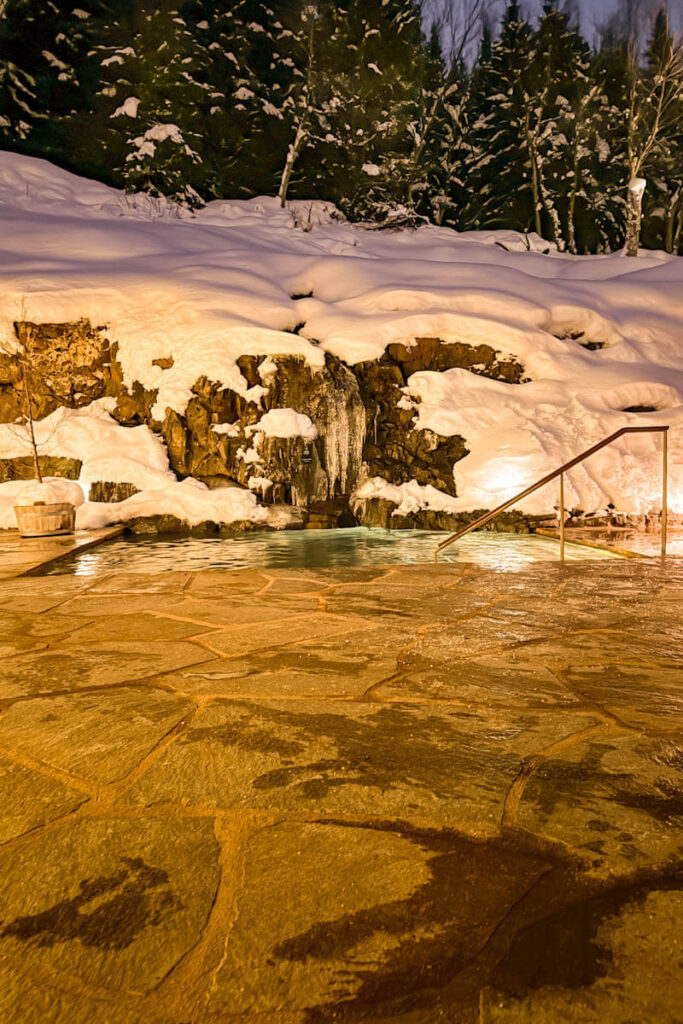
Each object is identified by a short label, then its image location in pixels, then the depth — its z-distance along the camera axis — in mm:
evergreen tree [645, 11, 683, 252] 21609
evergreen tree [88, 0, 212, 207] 18750
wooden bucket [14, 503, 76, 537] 7445
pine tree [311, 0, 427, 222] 20953
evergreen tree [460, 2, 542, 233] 22719
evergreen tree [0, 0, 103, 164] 17953
